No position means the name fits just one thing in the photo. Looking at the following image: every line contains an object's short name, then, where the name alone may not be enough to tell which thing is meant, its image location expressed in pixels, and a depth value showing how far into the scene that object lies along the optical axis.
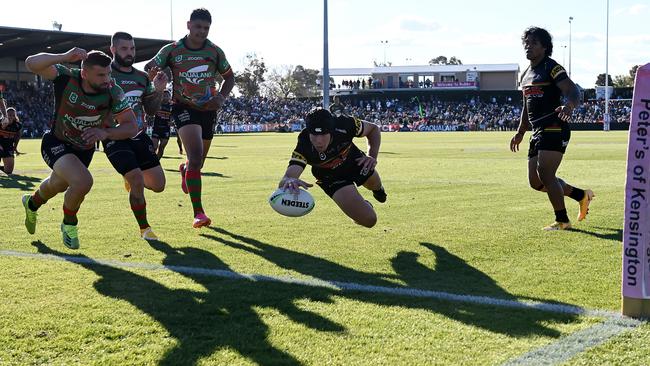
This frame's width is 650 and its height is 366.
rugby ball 6.46
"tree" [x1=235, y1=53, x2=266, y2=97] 115.93
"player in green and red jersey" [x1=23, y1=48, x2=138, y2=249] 6.58
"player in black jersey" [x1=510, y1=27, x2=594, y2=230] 8.05
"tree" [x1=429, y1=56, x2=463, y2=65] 151.85
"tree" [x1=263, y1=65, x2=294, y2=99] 117.31
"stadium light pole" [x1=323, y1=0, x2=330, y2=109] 34.22
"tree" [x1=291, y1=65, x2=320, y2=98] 118.50
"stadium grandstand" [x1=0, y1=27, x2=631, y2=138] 57.25
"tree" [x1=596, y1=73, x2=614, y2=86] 127.88
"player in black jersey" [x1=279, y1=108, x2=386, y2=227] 6.54
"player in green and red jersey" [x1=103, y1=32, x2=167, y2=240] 7.77
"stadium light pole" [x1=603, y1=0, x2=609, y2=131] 62.69
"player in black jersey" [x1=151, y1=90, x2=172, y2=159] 18.09
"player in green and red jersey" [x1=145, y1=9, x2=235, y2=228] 8.84
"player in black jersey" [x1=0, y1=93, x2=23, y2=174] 17.56
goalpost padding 4.15
